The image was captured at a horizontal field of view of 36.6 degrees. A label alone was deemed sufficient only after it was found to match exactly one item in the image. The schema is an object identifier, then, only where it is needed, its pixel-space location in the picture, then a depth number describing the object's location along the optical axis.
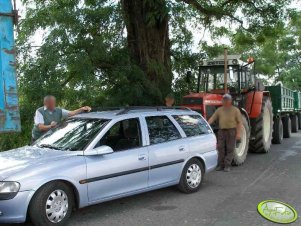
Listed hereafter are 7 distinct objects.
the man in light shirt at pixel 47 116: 8.12
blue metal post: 6.01
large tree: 10.38
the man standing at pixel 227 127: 9.84
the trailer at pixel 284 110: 15.71
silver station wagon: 5.45
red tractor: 11.06
